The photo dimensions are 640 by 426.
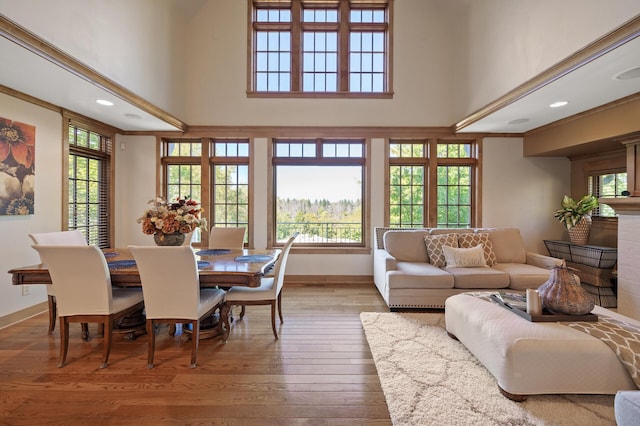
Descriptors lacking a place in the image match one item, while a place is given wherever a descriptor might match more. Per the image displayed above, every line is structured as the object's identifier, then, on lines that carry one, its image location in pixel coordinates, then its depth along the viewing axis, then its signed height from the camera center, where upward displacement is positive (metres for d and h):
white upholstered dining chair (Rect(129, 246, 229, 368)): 2.22 -0.61
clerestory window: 4.92 +2.68
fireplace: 3.15 -0.45
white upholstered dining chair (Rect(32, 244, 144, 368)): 2.24 -0.63
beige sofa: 3.50 -0.71
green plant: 4.20 +0.04
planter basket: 4.21 -0.26
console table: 3.73 -0.75
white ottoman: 1.87 -0.96
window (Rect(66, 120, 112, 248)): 4.03 +0.36
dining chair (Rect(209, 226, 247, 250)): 3.89 -0.38
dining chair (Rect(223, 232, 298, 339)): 2.81 -0.81
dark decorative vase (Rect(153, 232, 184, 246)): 2.95 -0.30
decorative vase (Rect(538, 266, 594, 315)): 2.19 -0.63
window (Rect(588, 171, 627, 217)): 4.18 +0.37
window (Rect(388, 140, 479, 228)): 5.04 +0.47
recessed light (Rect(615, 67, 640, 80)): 2.55 +1.21
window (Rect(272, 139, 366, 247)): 5.04 +0.30
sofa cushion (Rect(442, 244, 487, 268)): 3.79 -0.60
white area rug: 1.76 -1.21
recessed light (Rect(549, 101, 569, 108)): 3.40 +1.24
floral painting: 3.08 +0.43
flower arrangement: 2.87 -0.08
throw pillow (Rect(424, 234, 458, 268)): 3.99 -0.47
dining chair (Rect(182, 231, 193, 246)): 3.70 -0.38
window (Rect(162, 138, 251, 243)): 5.01 +0.56
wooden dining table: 2.42 -0.53
